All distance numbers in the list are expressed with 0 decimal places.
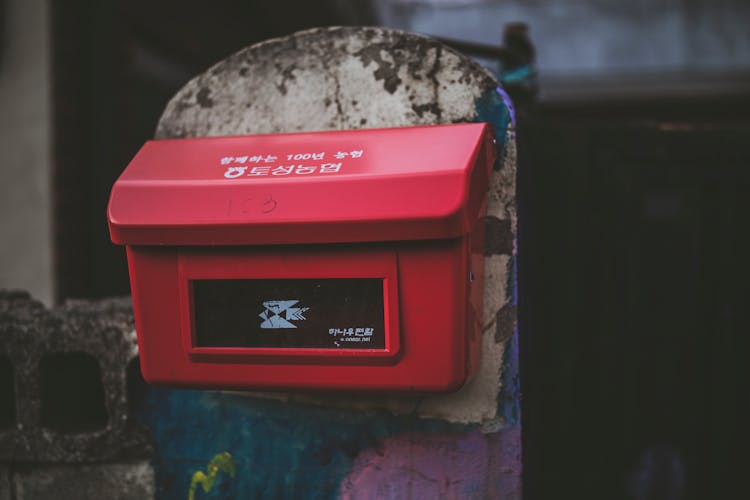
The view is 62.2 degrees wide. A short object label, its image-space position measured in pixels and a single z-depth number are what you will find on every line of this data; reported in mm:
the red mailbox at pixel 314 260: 993
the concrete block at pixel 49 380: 1390
